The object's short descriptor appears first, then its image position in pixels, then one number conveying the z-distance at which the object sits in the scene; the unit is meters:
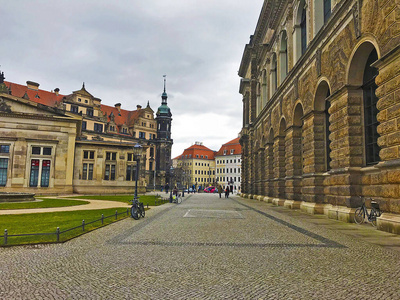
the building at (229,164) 123.88
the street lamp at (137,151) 17.45
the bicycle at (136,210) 14.61
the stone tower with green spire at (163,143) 99.44
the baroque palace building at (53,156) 40.03
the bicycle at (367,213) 11.19
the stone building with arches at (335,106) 10.62
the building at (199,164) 134.44
